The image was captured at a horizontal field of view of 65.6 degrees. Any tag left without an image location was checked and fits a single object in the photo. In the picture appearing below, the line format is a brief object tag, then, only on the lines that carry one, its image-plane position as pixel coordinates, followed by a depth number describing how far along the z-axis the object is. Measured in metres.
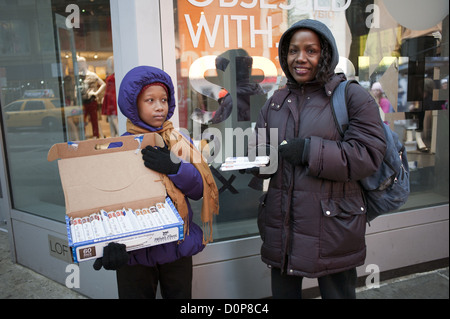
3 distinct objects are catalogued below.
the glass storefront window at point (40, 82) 3.28
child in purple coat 1.77
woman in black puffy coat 1.67
